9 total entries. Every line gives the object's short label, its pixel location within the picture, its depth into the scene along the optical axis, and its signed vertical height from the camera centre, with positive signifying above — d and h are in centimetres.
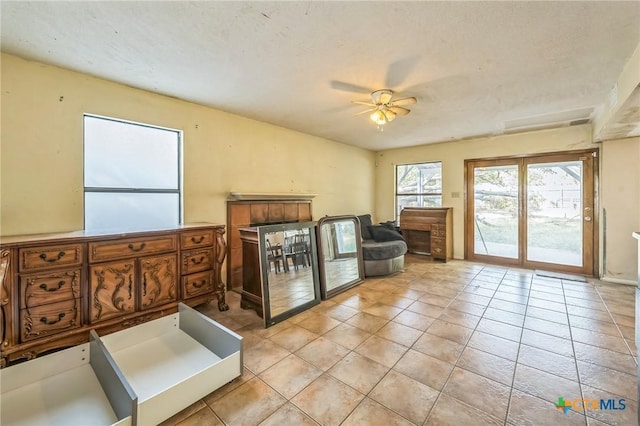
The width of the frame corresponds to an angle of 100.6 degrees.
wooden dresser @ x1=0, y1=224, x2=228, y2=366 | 193 -61
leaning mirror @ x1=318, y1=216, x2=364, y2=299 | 353 -63
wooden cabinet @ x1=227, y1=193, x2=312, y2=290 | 387 -6
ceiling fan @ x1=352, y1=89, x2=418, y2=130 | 299 +128
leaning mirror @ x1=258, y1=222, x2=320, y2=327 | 281 -68
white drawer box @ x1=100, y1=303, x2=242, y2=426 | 158 -115
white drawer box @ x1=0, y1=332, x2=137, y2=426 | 158 -120
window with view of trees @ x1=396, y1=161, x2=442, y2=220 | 600 +62
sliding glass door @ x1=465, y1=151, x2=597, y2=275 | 445 +0
